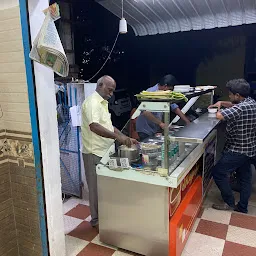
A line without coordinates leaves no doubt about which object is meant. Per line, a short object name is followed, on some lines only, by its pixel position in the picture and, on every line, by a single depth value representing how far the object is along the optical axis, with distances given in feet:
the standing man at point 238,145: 9.40
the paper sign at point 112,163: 7.56
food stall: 6.97
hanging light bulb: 11.83
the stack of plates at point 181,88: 8.92
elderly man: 7.96
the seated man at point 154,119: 8.10
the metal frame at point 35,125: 5.65
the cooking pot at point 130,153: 7.73
